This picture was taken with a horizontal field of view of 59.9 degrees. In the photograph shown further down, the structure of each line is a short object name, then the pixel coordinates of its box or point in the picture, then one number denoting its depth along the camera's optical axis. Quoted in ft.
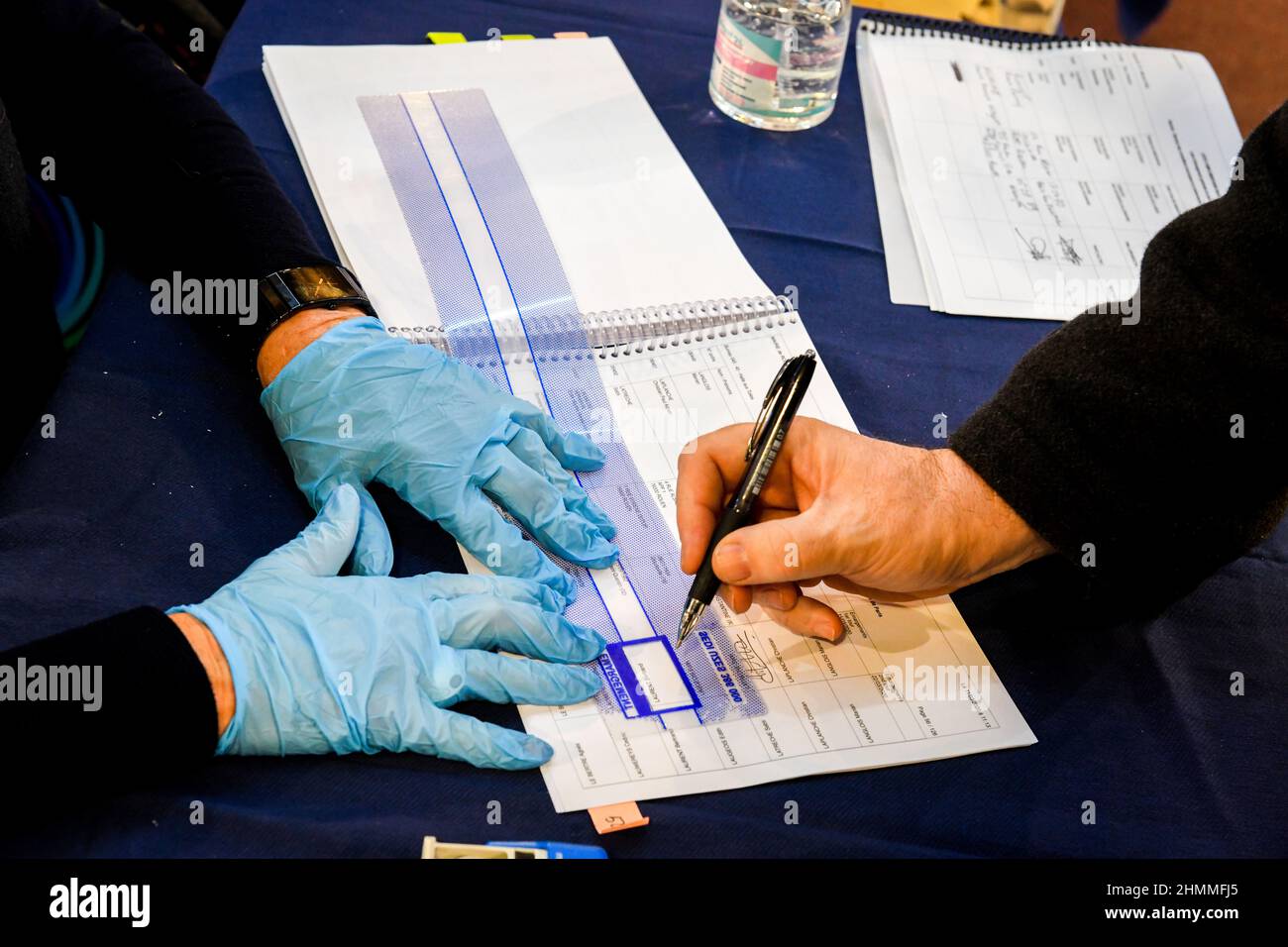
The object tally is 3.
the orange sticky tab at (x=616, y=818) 2.67
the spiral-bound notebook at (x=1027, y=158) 4.42
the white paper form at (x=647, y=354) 2.87
